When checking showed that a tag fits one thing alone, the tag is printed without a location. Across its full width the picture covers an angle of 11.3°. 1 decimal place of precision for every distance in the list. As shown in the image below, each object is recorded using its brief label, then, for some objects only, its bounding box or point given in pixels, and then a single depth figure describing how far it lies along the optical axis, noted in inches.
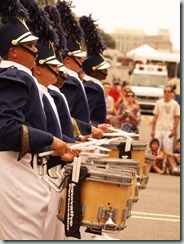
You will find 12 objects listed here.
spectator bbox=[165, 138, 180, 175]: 667.4
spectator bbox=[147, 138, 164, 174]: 674.2
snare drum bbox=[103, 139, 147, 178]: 330.3
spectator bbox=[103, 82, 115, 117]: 739.4
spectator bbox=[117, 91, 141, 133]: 715.4
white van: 1362.0
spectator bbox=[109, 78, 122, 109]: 833.0
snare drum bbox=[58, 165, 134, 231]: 249.0
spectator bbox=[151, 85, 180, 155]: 703.1
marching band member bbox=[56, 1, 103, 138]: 339.3
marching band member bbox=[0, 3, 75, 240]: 248.7
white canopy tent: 1627.7
